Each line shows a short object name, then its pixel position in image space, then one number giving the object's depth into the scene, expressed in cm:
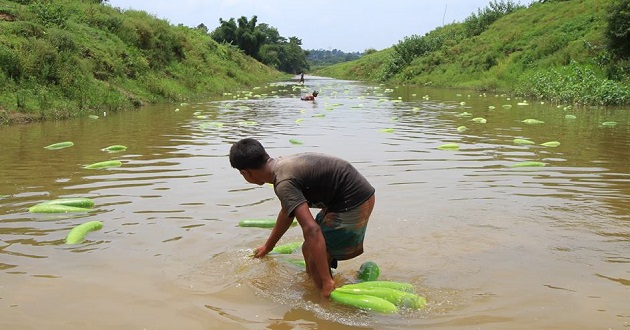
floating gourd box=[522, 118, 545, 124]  1441
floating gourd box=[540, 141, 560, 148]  1048
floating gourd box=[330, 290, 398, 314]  370
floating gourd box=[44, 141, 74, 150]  978
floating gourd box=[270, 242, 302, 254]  496
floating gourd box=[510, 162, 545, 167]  853
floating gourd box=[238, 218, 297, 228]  561
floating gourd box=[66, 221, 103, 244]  507
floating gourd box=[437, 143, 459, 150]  1038
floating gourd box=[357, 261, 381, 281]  432
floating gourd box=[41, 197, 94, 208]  608
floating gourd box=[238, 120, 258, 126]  1464
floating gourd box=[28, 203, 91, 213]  594
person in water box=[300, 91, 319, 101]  2311
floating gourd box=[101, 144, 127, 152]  990
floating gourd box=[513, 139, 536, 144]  1096
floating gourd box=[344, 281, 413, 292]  396
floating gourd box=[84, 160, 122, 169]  838
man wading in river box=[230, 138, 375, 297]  379
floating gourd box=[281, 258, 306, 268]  468
